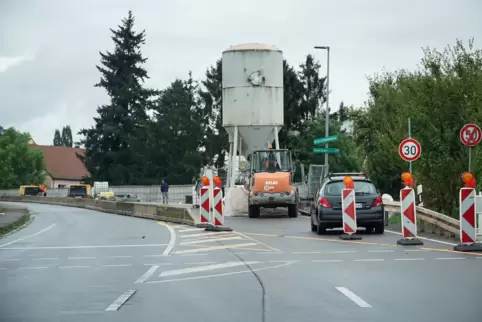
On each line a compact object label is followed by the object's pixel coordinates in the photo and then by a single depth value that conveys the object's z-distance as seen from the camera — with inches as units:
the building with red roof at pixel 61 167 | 5974.4
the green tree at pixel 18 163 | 5162.4
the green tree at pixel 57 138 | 7568.9
